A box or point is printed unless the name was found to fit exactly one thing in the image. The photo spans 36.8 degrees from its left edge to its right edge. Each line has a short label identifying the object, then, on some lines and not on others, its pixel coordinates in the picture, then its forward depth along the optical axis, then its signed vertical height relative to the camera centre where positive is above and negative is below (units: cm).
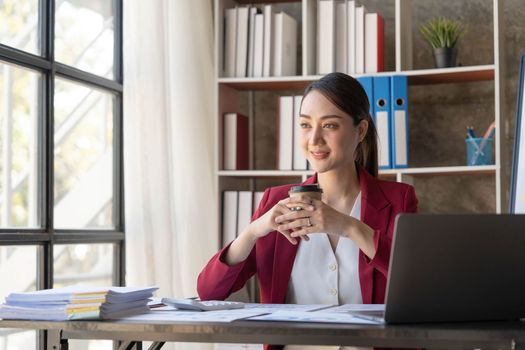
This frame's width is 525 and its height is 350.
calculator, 173 -26
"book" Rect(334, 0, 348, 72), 353 +68
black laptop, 141 -15
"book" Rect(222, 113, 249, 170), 362 +21
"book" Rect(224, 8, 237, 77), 365 +68
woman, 214 -12
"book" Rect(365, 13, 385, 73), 347 +63
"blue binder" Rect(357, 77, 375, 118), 343 +44
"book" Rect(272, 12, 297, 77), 360 +65
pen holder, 338 +15
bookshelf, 333 +49
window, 273 +16
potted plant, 345 +64
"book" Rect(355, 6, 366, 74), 349 +66
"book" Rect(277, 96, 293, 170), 356 +24
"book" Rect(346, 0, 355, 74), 351 +67
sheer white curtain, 324 +18
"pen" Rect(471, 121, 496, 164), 336 +19
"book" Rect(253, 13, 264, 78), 361 +64
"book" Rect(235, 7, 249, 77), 363 +66
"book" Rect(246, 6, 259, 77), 362 +68
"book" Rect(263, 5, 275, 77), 359 +66
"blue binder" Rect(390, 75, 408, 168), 340 +29
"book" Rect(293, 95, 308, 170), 354 +19
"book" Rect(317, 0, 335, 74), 352 +68
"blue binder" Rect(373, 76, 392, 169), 341 +31
